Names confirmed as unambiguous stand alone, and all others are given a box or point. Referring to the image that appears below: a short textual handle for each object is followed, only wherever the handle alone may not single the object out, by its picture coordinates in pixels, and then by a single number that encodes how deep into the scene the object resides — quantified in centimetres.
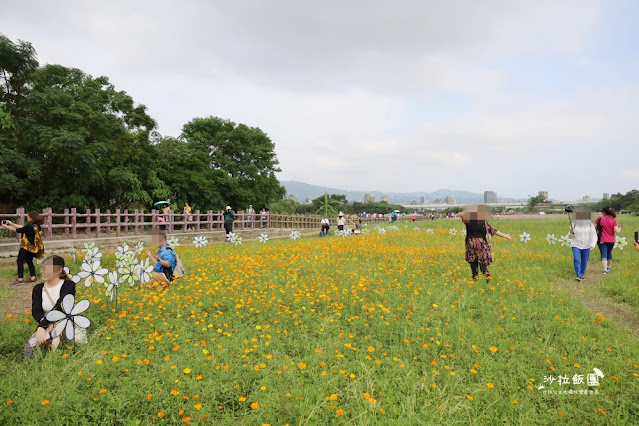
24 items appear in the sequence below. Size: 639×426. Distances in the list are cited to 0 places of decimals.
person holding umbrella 1843
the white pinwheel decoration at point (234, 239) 1427
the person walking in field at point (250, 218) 2366
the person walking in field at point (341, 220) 2100
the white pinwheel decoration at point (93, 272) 529
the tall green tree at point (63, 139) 1579
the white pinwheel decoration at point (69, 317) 422
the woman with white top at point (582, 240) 803
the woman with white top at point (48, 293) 436
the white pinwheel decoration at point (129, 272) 602
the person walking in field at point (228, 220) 1730
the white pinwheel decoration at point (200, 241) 1289
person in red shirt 851
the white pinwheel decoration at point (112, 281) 536
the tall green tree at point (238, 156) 3225
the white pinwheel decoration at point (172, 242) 769
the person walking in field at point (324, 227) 2147
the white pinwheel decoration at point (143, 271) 596
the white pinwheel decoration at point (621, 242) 1035
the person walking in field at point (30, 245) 805
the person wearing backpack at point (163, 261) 685
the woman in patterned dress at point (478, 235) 717
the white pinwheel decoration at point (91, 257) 666
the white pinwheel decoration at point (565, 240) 1103
